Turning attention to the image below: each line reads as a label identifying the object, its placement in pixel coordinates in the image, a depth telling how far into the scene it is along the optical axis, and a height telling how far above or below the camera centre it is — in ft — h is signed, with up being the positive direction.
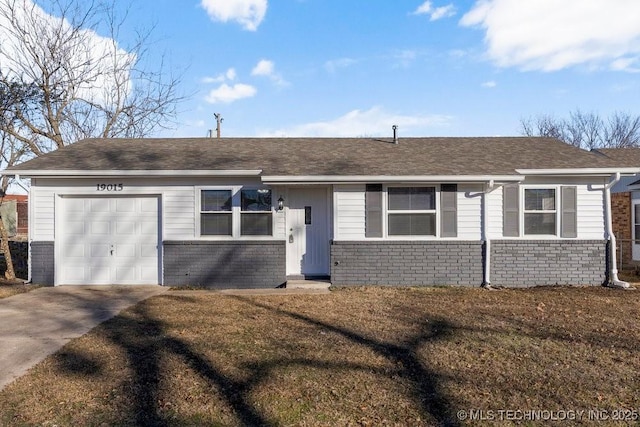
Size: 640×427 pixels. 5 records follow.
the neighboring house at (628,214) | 48.08 +0.68
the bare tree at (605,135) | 129.49 +25.70
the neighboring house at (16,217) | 85.76 +1.06
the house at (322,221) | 32.65 +0.02
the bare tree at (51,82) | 49.40 +16.73
